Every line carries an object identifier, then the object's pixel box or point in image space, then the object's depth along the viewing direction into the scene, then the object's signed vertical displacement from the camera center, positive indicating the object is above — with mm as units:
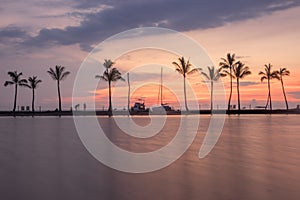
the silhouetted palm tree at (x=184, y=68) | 66562 +7223
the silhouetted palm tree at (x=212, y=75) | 72819 +6783
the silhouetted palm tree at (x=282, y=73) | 72062 +6924
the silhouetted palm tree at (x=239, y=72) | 67625 +6673
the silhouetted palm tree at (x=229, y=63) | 66750 +7938
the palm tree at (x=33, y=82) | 71394 +5577
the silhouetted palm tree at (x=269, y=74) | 71750 +6716
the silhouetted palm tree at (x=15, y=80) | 69188 +5882
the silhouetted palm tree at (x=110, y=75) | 66125 +6214
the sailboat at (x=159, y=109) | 68125 +1184
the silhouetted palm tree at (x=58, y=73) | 68125 +6756
